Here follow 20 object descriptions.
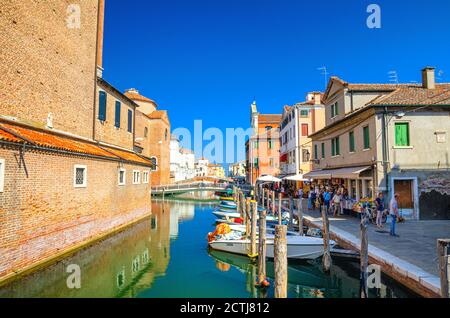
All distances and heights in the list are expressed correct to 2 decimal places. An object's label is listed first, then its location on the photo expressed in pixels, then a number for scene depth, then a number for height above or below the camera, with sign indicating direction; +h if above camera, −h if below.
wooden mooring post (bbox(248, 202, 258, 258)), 11.34 -2.55
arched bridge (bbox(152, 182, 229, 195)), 38.75 -1.21
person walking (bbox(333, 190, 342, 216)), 16.19 -1.29
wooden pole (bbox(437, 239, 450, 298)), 5.22 -1.57
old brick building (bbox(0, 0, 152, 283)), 8.17 +1.54
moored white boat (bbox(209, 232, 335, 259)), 10.63 -2.53
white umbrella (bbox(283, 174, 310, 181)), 22.66 +0.20
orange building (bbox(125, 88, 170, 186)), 42.03 +6.48
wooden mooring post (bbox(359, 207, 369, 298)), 7.08 -2.13
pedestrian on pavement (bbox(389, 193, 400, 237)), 10.60 -1.25
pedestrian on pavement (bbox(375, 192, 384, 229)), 12.34 -1.36
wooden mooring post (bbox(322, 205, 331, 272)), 9.55 -2.26
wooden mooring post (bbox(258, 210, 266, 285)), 8.55 -2.36
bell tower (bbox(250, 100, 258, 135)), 47.98 +10.90
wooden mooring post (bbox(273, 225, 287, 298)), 6.44 -1.89
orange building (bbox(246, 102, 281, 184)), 44.84 +4.85
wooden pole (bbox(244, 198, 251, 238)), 12.91 -2.27
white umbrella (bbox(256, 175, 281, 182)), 24.63 +0.13
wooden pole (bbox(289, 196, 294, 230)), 15.22 -2.09
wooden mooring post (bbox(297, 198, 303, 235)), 12.94 -1.85
